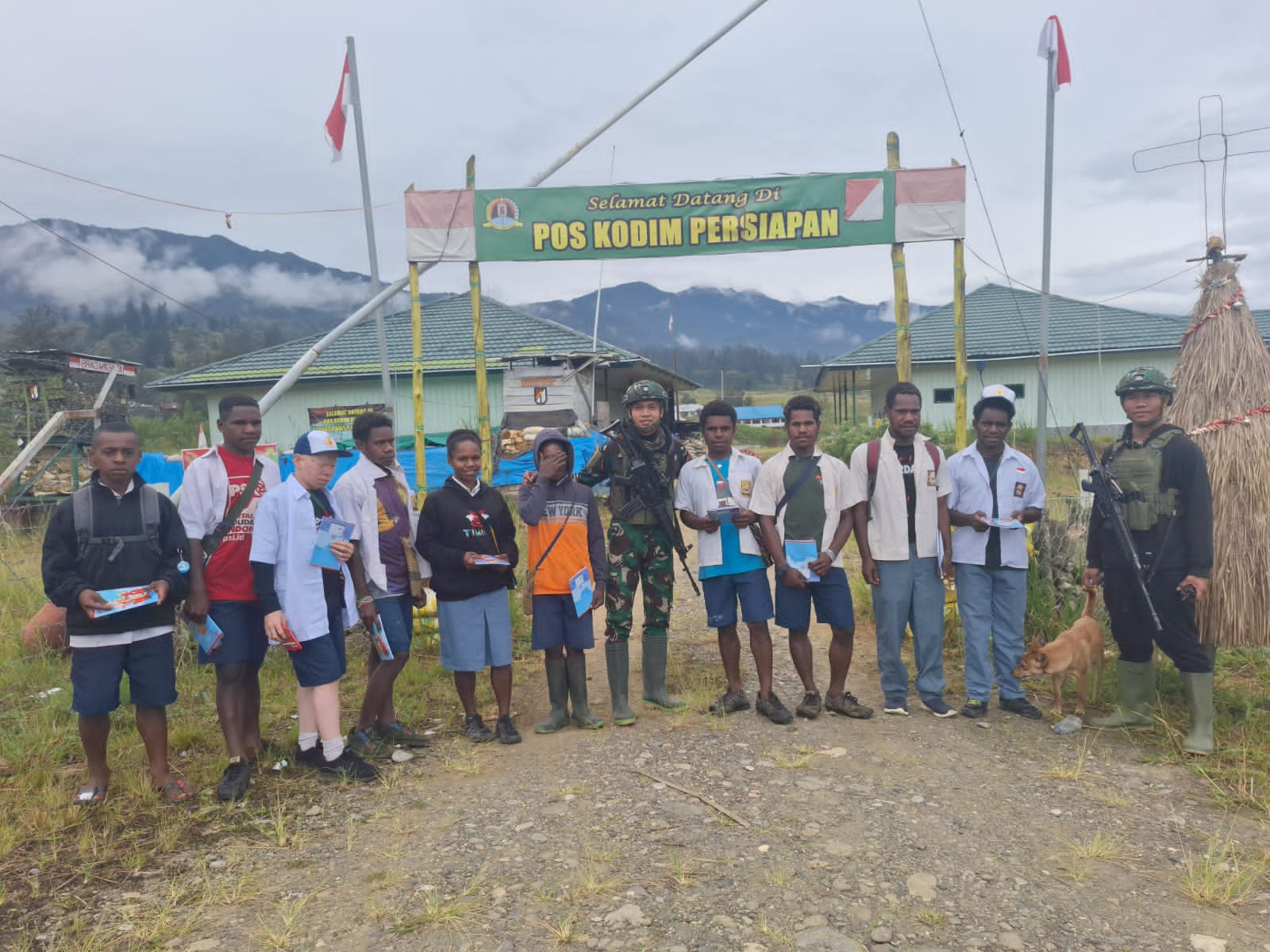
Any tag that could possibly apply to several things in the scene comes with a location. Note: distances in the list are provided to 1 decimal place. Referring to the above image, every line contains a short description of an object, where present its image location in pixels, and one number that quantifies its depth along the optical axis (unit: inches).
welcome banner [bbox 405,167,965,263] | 249.6
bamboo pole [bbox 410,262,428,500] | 262.7
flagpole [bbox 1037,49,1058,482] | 236.8
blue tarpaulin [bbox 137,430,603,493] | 533.2
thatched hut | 166.9
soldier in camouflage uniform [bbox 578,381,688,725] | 175.6
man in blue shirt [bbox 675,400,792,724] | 174.9
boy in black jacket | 134.3
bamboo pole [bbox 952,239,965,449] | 245.4
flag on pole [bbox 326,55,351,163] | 283.9
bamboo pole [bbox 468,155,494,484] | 264.2
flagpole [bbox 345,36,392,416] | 277.3
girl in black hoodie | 164.2
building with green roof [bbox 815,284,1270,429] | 767.7
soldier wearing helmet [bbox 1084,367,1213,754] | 160.6
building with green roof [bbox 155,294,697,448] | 608.1
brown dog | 175.8
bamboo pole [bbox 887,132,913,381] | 248.1
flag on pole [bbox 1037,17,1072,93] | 238.4
